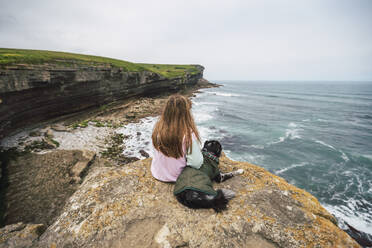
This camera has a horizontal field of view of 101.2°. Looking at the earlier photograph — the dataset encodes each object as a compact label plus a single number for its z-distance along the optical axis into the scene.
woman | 2.76
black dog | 2.54
